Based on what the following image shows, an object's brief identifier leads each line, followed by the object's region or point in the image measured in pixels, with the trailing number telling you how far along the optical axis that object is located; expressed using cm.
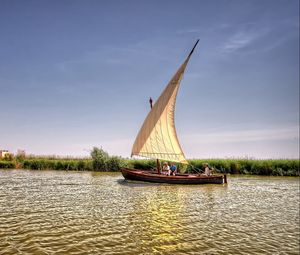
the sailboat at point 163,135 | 2878
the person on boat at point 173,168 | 3101
